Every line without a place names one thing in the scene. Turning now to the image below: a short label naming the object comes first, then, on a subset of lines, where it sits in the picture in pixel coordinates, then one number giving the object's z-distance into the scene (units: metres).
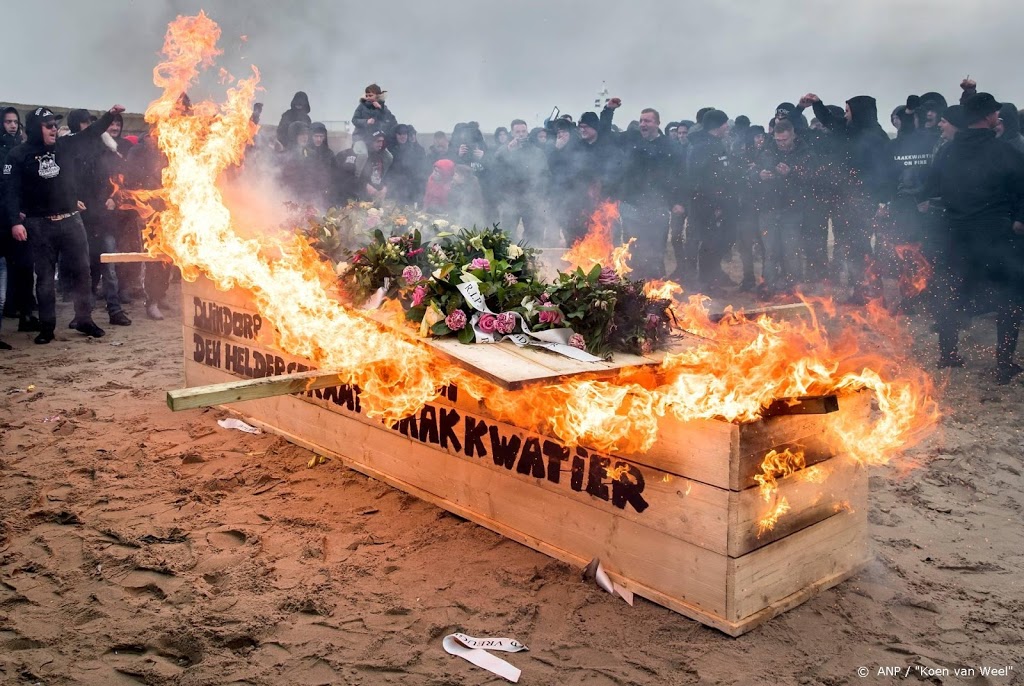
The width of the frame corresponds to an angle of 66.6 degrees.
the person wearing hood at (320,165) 9.75
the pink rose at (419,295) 4.25
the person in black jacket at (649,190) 10.29
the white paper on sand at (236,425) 5.82
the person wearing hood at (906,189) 8.54
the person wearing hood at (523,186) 10.98
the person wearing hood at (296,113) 10.70
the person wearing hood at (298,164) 9.61
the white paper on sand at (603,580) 3.58
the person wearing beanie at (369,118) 10.87
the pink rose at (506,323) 3.88
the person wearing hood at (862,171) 9.02
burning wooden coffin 3.24
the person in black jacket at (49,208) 8.23
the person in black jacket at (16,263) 8.81
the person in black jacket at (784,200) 9.34
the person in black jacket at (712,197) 10.02
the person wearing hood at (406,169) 10.75
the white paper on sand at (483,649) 3.09
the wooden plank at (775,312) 4.54
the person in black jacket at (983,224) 7.02
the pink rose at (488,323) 3.90
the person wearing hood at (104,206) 9.48
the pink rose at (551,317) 3.89
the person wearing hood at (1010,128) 7.47
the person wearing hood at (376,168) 10.47
